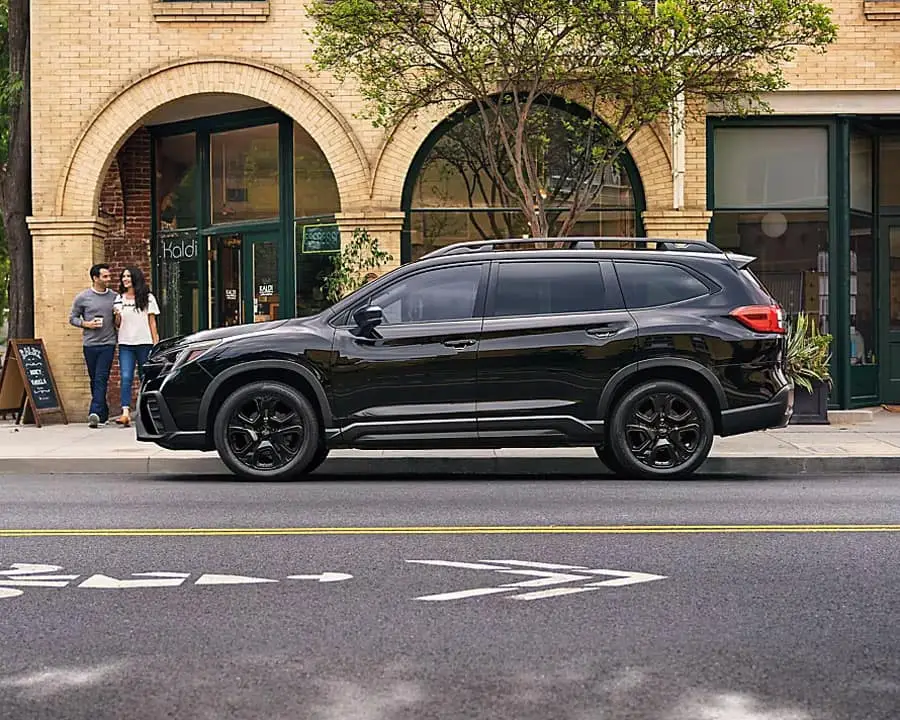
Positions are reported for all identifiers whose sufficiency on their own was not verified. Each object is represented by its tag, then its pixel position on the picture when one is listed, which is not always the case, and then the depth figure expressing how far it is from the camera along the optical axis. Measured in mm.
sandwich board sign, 17156
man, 17156
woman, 16875
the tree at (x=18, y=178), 18938
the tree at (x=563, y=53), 14547
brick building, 17609
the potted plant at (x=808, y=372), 15500
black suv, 11633
